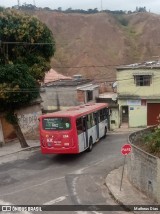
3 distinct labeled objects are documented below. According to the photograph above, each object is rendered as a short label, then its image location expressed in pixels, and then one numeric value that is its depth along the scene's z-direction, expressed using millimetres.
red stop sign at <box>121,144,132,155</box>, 16812
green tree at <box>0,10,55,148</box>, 26156
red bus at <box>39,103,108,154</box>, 22188
